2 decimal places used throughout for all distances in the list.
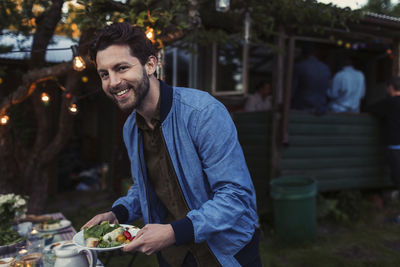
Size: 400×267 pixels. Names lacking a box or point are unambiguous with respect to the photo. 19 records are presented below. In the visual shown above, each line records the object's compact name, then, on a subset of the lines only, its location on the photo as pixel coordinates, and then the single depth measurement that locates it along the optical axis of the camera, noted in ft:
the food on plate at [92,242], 5.51
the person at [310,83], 21.11
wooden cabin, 20.29
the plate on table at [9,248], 7.79
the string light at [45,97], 13.58
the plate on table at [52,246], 7.48
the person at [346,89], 23.41
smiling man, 4.84
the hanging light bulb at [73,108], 12.55
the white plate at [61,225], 9.57
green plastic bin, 17.43
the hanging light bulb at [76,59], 10.83
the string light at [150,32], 11.04
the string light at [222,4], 13.87
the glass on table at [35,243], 7.45
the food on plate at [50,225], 9.73
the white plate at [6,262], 6.30
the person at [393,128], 20.90
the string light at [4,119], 13.28
